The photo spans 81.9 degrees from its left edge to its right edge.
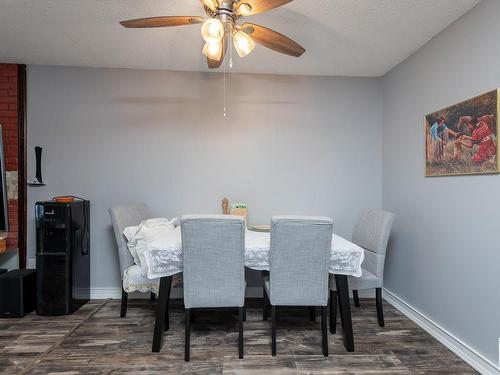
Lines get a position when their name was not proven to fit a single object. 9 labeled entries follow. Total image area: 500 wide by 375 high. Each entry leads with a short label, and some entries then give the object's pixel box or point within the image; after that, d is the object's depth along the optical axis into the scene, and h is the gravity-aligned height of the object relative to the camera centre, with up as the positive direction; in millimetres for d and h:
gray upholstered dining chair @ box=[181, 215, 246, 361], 1924 -516
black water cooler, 2635 -629
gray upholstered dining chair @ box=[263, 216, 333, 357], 1942 -524
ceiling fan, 1645 +1007
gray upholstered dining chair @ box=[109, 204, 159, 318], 2451 -602
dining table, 2035 -557
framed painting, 1865 +360
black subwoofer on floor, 2629 -992
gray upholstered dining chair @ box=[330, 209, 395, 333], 2373 -619
